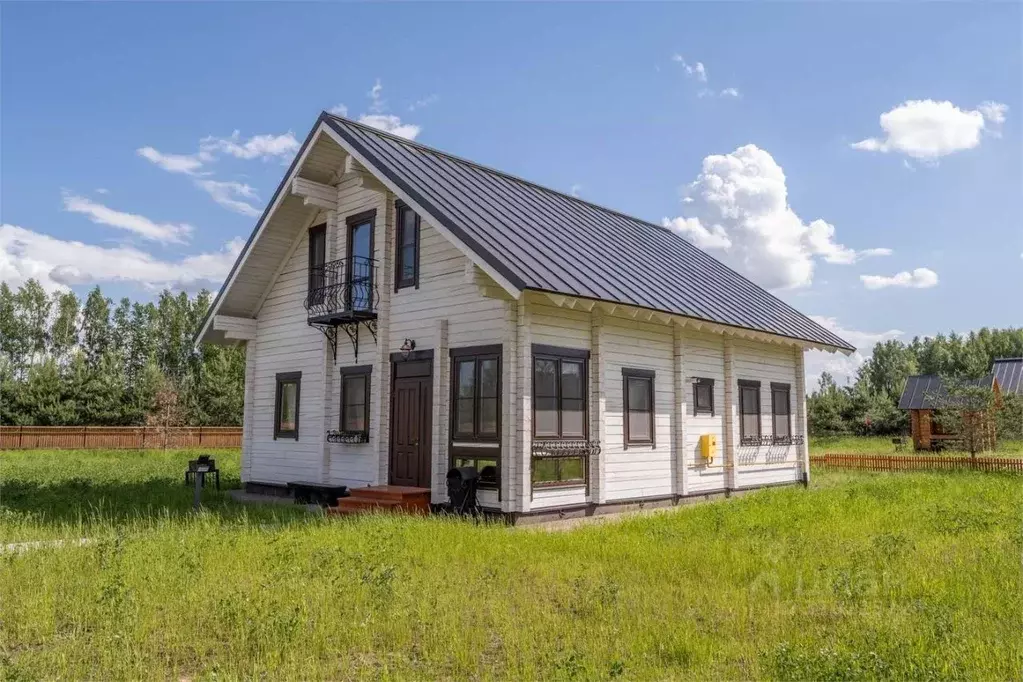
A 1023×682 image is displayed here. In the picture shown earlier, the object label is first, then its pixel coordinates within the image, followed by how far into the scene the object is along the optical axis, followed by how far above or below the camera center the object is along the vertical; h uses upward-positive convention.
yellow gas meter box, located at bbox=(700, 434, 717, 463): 15.89 -0.60
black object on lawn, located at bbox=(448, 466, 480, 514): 12.56 -1.23
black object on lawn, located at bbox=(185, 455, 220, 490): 14.04 -0.96
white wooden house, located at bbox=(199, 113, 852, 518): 12.62 +1.49
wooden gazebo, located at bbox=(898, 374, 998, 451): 33.97 +0.66
